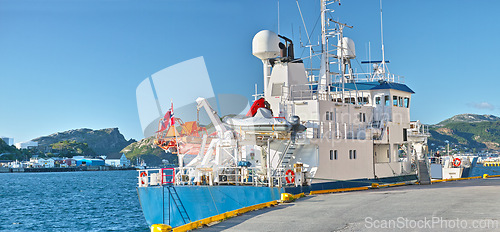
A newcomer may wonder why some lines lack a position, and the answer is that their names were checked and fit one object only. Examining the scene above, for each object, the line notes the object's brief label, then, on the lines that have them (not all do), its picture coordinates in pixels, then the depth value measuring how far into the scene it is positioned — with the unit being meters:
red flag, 26.12
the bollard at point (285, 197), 19.66
